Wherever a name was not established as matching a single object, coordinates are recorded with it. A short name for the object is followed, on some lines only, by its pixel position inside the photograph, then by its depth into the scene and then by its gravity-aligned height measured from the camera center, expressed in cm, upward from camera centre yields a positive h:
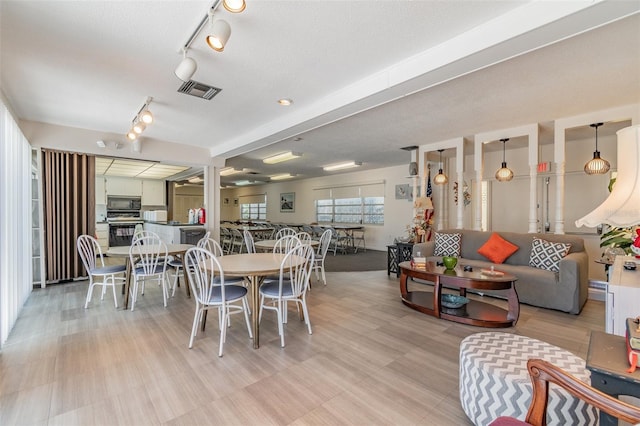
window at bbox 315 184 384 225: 898 +19
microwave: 872 +20
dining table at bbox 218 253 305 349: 248 -54
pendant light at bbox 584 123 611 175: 412 +67
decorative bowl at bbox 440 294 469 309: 342 -113
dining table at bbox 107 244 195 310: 359 -57
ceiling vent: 308 +138
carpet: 623 -129
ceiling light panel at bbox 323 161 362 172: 774 +128
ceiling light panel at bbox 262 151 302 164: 636 +125
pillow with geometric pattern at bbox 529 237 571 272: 378 -60
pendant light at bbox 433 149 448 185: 552 +61
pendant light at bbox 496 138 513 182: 484 +62
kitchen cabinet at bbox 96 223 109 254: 810 -72
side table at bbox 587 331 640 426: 94 -56
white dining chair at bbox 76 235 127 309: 363 -78
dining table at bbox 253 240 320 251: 444 -58
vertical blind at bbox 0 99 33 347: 262 -15
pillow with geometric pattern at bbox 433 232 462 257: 489 -62
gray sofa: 341 -84
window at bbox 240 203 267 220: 1366 -7
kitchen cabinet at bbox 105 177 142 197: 866 +73
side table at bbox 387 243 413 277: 538 -87
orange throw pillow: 436 -61
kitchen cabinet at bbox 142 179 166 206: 927 +57
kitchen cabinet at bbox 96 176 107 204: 845 +55
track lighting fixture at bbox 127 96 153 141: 352 +121
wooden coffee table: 308 -108
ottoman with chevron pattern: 139 -92
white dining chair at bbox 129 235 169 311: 353 -69
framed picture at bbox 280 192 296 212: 1209 +34
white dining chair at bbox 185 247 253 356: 247 -78
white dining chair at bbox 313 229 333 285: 482 -74
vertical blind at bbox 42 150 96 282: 466 +3
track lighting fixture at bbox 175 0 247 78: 168 +120
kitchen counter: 623 -33
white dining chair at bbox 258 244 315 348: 264 -79
